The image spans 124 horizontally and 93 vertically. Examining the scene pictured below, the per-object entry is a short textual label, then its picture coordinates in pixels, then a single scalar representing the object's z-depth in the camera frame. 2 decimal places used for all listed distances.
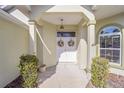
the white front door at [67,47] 6.41
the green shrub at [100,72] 2.52
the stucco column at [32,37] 3.30
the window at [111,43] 4.01
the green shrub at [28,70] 2.54
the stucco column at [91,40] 3.36
